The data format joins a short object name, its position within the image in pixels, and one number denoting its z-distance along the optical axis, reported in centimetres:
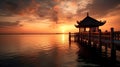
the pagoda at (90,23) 1535
